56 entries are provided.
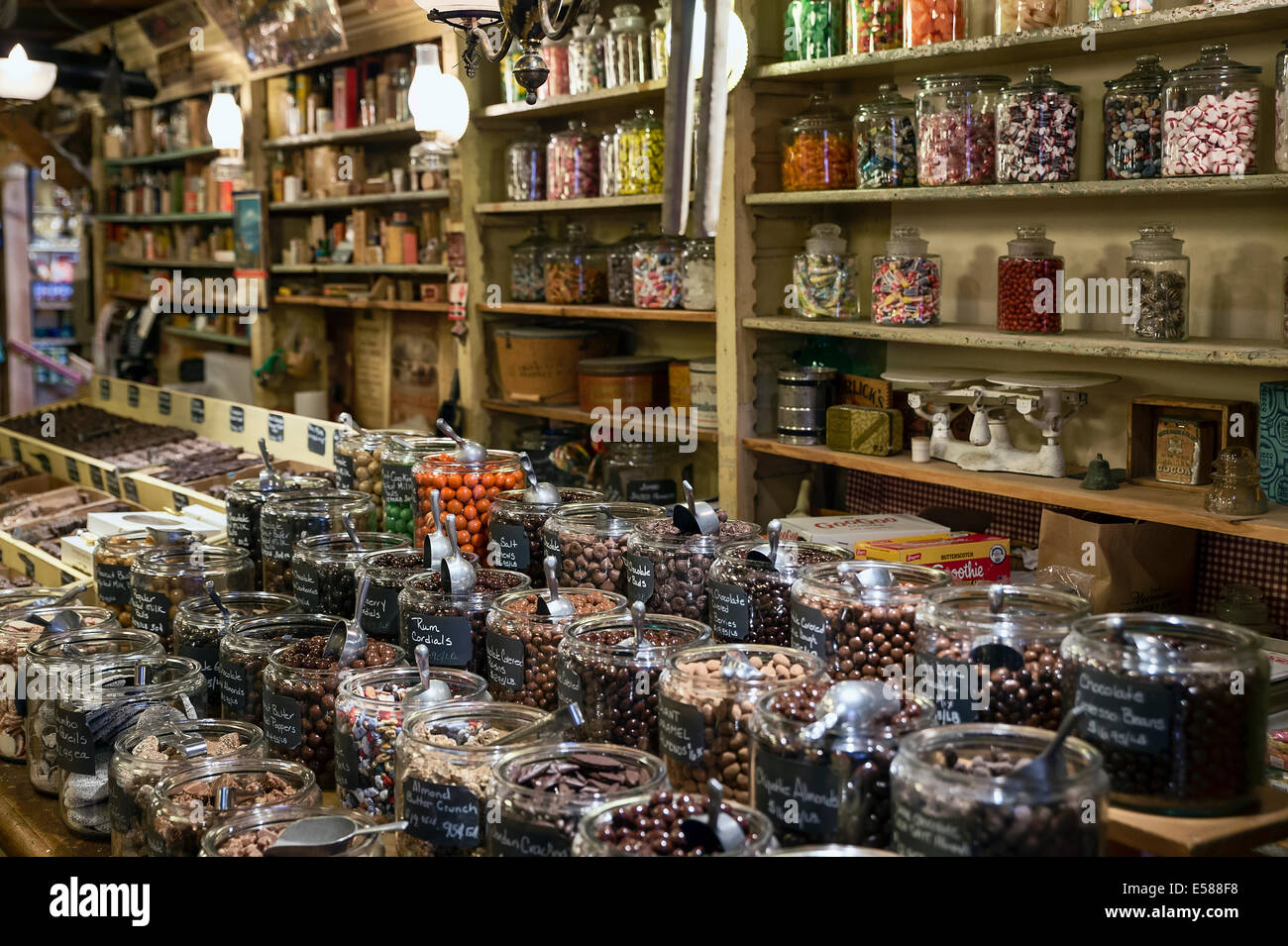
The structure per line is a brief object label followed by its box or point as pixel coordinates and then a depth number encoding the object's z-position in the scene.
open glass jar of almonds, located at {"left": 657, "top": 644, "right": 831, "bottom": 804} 1.31
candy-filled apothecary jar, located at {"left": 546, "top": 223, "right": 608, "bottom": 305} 4.55
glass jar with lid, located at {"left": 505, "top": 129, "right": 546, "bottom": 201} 4.62
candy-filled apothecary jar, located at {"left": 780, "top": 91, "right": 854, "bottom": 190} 3.57
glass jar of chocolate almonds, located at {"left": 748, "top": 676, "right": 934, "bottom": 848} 1.15
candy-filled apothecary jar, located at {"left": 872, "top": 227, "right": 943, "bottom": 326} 3.31
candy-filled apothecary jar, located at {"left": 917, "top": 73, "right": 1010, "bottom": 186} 3.09
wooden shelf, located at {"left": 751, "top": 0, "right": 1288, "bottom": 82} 2.58
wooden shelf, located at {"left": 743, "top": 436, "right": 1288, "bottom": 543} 2.55
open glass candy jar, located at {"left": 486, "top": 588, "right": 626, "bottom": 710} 1.65
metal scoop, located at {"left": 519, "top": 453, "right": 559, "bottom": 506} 2.16
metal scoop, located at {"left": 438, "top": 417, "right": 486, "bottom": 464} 2.35
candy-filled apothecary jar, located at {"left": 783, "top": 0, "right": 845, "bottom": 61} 3.47
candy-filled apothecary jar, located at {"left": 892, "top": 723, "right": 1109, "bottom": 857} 0.98
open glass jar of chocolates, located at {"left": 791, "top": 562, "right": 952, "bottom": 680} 1.46
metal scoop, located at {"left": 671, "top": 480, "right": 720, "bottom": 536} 1.86
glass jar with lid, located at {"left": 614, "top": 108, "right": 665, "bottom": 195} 4.05
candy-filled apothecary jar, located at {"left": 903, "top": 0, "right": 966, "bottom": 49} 3.16
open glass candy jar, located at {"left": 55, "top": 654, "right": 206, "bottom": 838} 1.76
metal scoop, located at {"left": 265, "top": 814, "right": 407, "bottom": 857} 1.20
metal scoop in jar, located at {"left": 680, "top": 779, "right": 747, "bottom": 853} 1.08
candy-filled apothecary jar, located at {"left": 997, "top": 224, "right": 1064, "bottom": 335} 3.02
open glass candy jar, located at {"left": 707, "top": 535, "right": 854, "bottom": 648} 1.68
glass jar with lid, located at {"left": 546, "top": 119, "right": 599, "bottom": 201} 4.38
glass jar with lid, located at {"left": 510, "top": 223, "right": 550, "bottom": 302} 4.75
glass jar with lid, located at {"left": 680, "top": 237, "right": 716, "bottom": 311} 3.98
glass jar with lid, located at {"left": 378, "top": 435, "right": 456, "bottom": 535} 2.51
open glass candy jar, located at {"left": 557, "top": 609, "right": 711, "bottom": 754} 1.47
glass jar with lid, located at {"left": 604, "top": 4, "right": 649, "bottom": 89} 4.05
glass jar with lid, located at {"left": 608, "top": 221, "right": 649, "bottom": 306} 4.29
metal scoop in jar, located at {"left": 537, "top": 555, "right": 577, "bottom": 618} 1.67
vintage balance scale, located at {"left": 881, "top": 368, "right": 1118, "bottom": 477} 3.04
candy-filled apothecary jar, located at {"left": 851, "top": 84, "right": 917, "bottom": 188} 3.31
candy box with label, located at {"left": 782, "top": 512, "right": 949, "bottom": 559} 2.82
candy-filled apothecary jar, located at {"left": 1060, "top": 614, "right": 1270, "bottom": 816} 1.13
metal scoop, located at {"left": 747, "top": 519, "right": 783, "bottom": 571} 1.70
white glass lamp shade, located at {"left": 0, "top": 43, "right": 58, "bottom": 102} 4.14
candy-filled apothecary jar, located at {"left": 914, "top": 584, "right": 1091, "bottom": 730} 1.29
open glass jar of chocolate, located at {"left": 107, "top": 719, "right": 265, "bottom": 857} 1.54
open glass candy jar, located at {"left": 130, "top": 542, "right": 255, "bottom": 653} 2.23
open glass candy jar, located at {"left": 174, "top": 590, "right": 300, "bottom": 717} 2.06
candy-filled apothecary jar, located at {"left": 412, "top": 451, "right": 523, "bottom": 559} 2.27
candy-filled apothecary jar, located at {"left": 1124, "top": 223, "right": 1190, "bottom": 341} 2.79
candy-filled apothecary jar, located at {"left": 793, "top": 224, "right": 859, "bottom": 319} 3.57
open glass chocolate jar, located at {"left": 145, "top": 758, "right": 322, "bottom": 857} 1.41
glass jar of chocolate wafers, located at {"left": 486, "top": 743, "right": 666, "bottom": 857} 1.17
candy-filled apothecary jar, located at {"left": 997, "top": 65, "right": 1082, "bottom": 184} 2.93
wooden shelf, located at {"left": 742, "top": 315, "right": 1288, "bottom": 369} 2.57
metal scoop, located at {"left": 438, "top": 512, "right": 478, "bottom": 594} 1.82
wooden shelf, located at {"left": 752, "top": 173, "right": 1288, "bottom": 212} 2.54
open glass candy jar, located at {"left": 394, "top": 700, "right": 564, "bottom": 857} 1.31
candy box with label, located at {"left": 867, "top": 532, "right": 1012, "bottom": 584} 2.71
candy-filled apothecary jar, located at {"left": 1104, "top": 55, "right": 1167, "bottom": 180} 2.75
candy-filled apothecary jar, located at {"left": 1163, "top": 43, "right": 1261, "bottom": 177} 2.58
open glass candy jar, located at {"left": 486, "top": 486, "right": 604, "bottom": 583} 2.11
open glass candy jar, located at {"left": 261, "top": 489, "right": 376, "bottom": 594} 2.39
